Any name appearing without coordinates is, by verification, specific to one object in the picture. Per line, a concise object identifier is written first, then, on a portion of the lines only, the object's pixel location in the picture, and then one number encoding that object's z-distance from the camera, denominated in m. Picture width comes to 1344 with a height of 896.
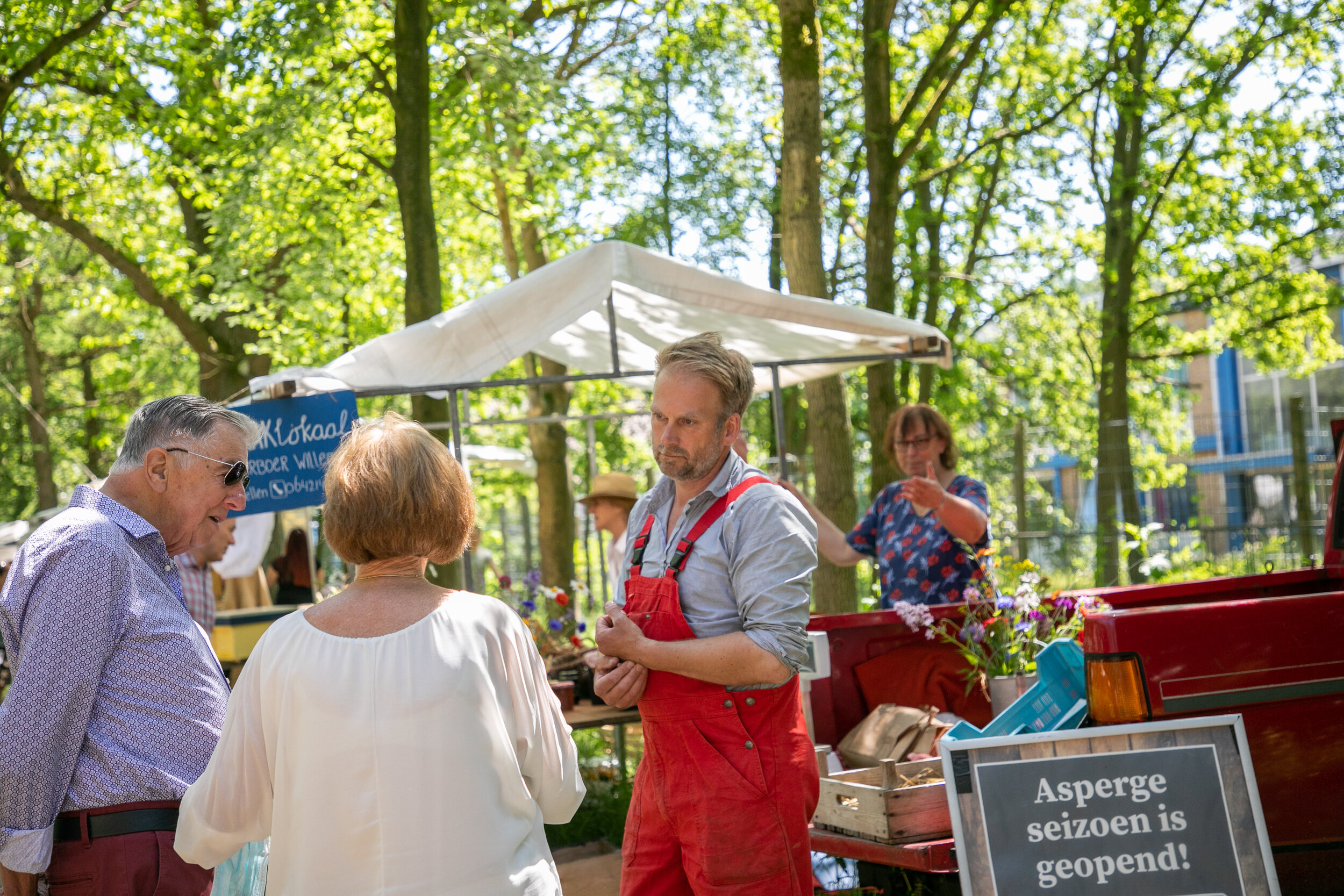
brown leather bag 4.12
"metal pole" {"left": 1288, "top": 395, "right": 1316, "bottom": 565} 10.26
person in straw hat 7.75
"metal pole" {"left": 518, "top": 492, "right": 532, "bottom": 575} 17.44
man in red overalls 2.59
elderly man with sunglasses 2.35
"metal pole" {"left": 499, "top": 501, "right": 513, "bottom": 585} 20.64
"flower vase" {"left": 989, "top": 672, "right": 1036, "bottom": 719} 4.25
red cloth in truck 4.50
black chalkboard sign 2.92
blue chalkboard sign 5.39
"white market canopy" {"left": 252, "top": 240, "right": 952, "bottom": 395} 5.77
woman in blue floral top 4.66
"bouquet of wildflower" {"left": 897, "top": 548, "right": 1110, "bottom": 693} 4.35
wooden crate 3.69
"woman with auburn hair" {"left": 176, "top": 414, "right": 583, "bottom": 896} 2.04
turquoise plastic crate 3.42
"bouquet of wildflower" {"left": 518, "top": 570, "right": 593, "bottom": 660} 6.03
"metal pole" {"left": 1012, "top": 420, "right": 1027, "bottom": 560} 11.62
